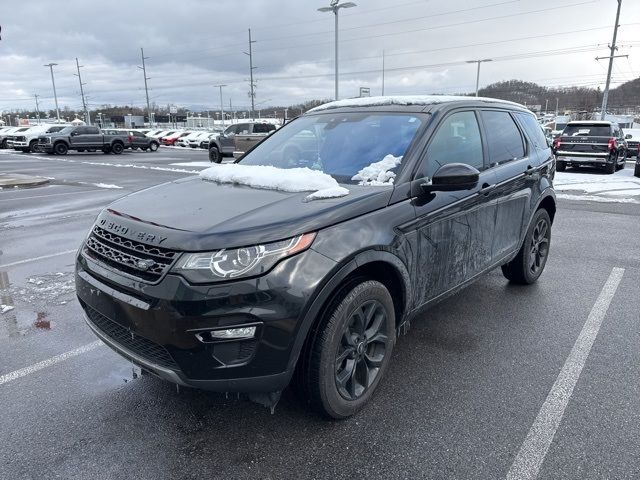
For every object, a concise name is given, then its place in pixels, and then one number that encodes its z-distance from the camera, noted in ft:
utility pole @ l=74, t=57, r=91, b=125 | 259.51
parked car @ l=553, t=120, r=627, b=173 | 54.49
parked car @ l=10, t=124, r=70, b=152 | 99.66
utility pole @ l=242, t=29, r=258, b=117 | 169.92
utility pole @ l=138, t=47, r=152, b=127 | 221.91
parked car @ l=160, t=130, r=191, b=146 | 149.79
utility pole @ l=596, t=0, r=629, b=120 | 108.48
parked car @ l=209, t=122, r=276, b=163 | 76.64
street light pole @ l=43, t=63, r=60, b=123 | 248.52
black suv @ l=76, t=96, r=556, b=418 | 7.65
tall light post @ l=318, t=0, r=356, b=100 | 85.38
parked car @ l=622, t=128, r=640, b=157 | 83.76
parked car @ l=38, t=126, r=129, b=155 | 92.02
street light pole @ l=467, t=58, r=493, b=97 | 174.13
